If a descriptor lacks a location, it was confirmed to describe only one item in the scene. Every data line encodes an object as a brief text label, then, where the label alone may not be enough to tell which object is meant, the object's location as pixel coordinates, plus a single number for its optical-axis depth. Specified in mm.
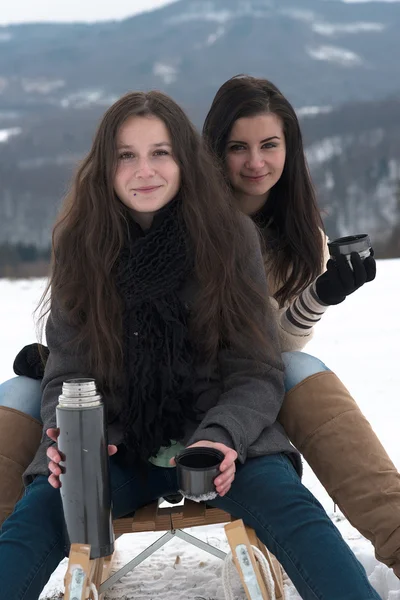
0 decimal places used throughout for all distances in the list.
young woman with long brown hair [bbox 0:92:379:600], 3396
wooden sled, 3225
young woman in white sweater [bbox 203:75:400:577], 3358
